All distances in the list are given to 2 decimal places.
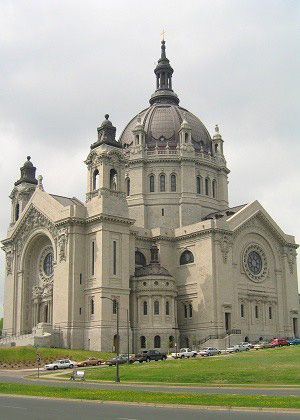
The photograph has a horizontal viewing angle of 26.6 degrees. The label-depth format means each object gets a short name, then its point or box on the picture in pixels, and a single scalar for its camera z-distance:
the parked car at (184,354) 70.65
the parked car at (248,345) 76.09
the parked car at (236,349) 74.25
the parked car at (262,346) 75.25
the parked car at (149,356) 65.74
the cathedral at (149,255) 83.50
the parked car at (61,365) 64.24
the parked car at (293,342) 78.50
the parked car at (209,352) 71.19
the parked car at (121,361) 63.68
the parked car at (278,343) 76.32
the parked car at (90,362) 65.83
